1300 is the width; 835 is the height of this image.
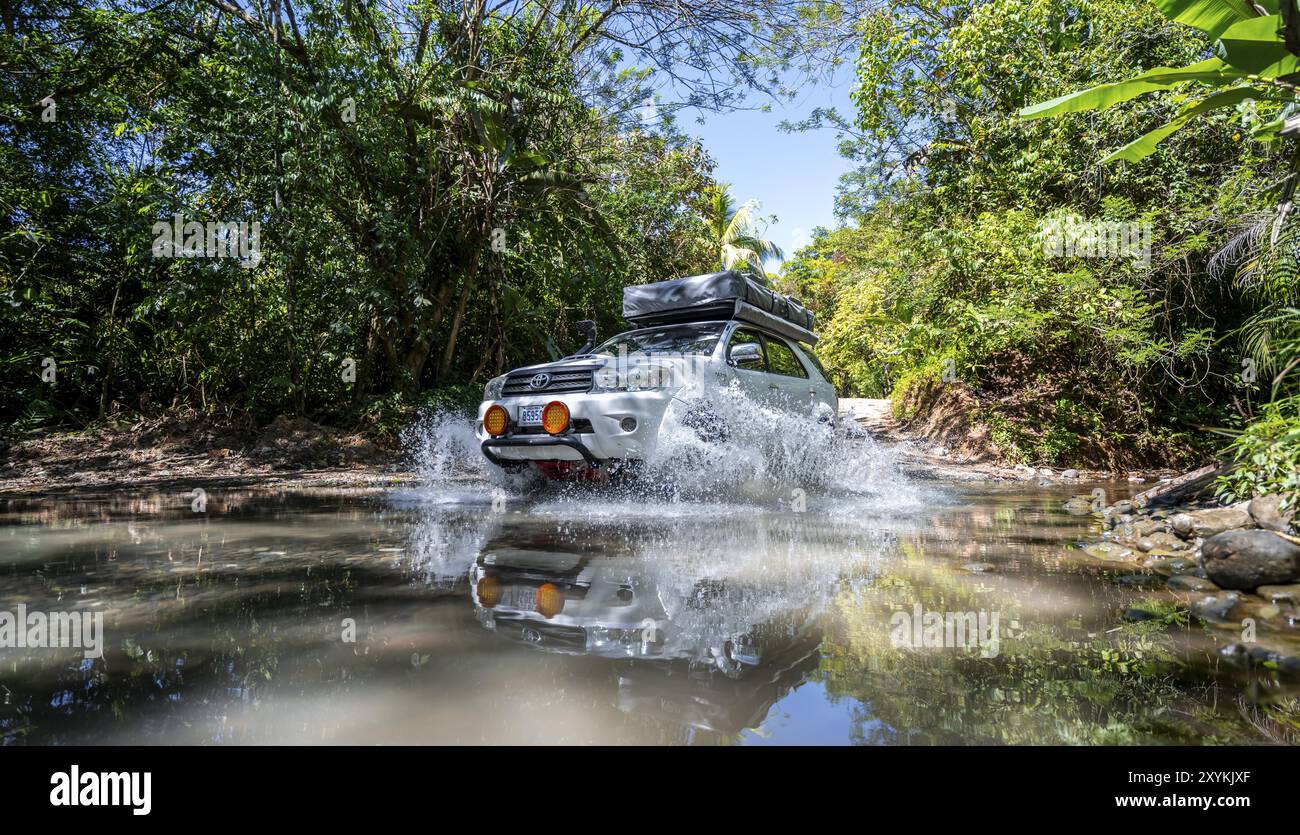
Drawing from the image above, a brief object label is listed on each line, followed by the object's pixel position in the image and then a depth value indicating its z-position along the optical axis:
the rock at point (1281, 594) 2.71
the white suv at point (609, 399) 4.98
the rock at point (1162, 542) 3.84
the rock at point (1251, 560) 2.85
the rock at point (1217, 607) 2.60
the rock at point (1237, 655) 2.07
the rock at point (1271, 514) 3.45
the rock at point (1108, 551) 3.76
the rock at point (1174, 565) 3.38
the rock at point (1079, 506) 5.58
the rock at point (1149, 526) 4.26
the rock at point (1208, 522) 3.85
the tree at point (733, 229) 24.56
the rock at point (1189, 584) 3.02
